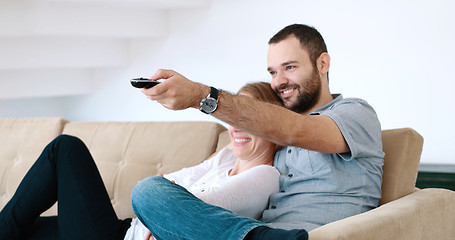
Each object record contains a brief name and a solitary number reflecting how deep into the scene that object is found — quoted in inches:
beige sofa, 60.7
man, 55.4
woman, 76.9
